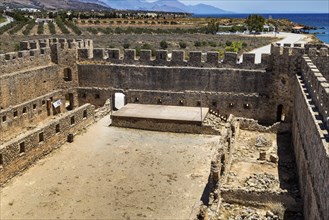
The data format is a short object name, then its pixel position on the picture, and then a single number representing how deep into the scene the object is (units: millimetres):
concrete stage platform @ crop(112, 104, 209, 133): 21891
